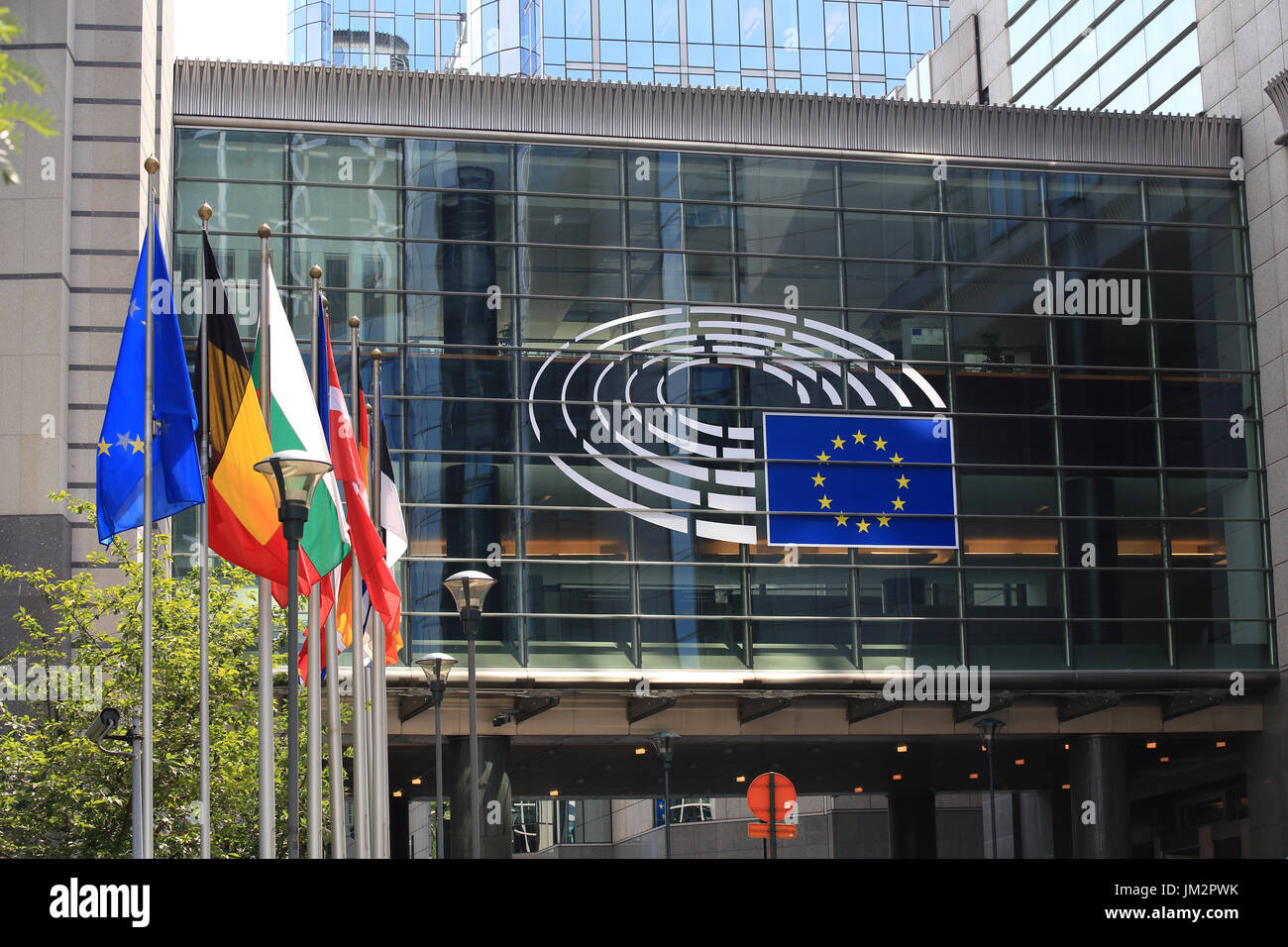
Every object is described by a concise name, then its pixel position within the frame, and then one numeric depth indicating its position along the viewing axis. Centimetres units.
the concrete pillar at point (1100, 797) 3781
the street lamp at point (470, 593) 2630
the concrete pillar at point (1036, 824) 4859
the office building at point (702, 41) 9069
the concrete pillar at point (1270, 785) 3791
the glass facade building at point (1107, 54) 4388
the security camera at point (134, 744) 2097
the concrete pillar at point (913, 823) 4897
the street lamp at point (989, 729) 3534
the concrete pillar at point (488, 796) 3462
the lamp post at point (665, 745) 3359
